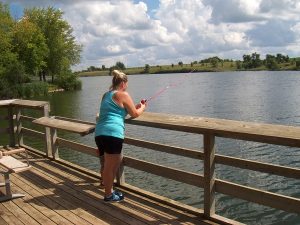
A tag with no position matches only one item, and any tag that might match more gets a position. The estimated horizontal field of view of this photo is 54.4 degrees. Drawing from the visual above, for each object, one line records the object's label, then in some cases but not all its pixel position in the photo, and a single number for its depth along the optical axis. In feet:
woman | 11.98
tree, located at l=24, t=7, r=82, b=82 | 146.89
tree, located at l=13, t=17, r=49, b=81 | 127.53
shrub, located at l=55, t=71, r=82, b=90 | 150.57
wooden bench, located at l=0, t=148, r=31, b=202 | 12.49
